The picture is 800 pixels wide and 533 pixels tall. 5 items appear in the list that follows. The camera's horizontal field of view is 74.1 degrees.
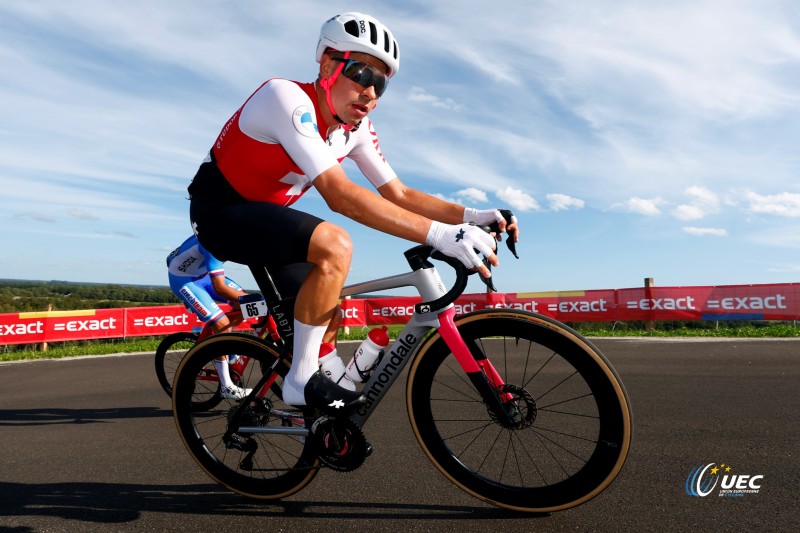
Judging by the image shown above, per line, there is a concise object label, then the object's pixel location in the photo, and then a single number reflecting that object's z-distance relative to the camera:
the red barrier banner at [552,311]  15.41
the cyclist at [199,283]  6.06
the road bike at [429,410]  2.45
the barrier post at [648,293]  16.41
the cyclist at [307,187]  2.54
